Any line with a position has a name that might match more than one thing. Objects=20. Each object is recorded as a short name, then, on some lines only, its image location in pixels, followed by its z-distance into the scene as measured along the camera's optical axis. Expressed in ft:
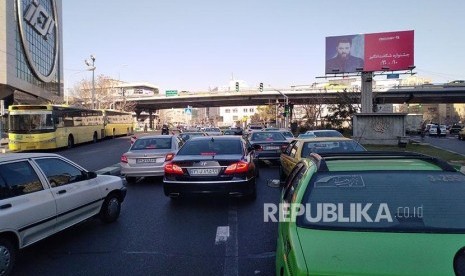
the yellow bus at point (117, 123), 138.21
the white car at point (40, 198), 15.34
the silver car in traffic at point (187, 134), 72.80
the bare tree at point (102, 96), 246.88
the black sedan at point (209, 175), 26.35
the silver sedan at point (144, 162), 38.91
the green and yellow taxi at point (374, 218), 8.15
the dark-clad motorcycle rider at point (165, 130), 156.01
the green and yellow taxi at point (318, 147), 31.21
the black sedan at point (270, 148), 52.61
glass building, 153.28
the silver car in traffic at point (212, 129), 112.16
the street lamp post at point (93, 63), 156.60
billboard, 137.08
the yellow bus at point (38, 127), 81.51
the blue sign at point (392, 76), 144.36
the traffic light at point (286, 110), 170.71
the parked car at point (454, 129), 224.53
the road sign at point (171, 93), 256.30
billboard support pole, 138.92
